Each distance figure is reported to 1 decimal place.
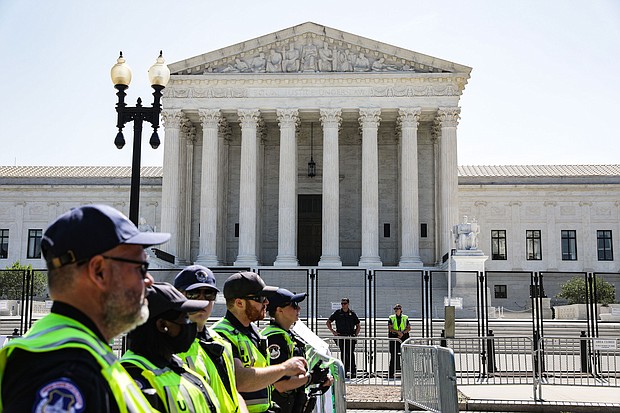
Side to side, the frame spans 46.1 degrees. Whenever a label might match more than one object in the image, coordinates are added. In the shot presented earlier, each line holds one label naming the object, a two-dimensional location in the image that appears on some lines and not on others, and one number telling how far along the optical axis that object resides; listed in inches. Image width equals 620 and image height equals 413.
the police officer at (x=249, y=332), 208.1
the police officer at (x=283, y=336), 238.1
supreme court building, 1765.5
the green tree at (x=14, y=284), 1492.4
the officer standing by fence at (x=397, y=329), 727.7
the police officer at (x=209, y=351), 160.6
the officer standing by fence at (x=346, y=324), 738.2
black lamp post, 559.8
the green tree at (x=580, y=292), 1639.8
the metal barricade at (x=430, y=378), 355.6
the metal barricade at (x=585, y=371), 663.1
